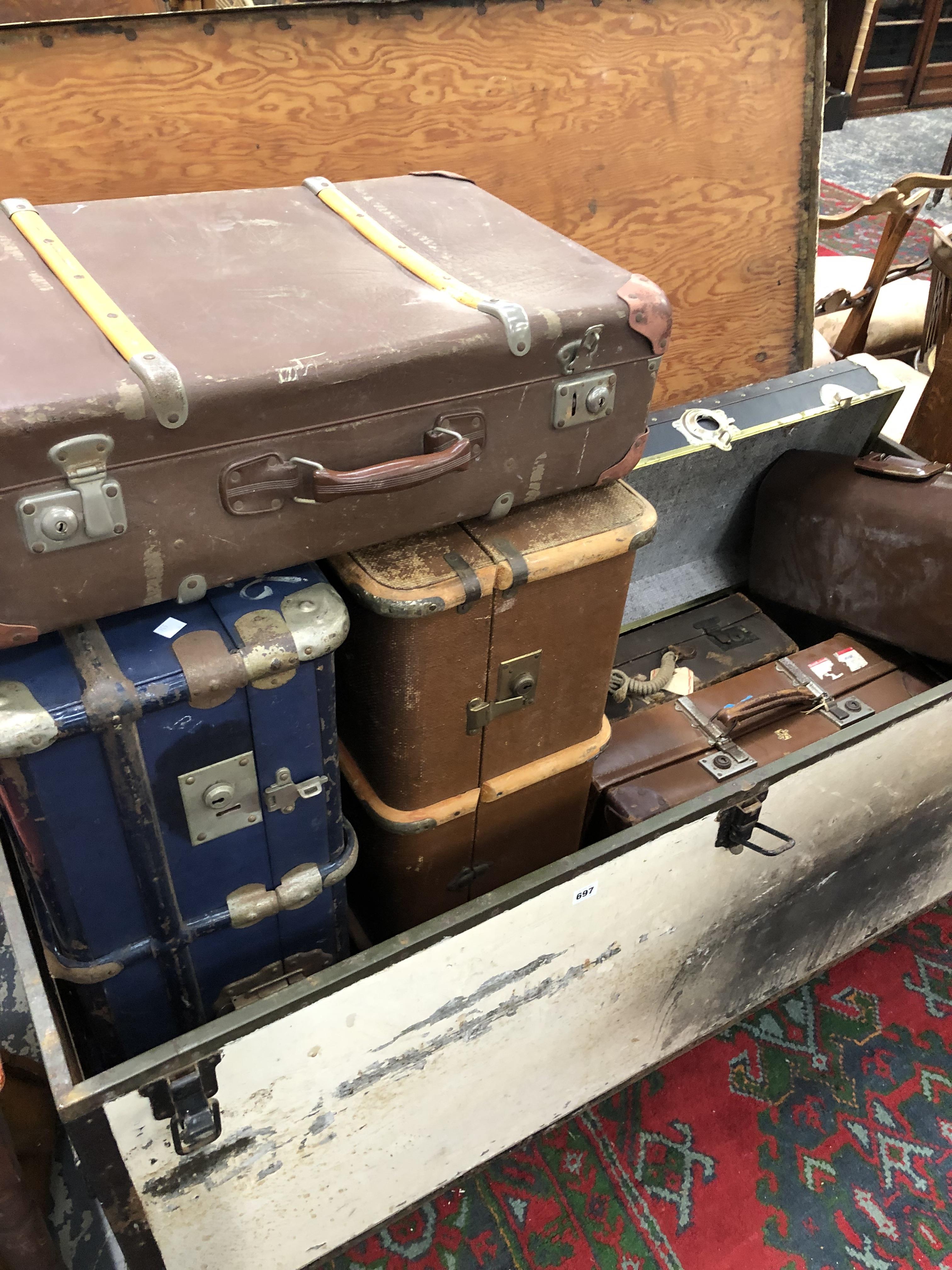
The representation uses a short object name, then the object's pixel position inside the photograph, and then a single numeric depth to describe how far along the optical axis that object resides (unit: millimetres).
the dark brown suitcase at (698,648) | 2082
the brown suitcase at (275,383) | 925
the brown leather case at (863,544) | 1984
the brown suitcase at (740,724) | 1772
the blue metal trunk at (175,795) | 1006
